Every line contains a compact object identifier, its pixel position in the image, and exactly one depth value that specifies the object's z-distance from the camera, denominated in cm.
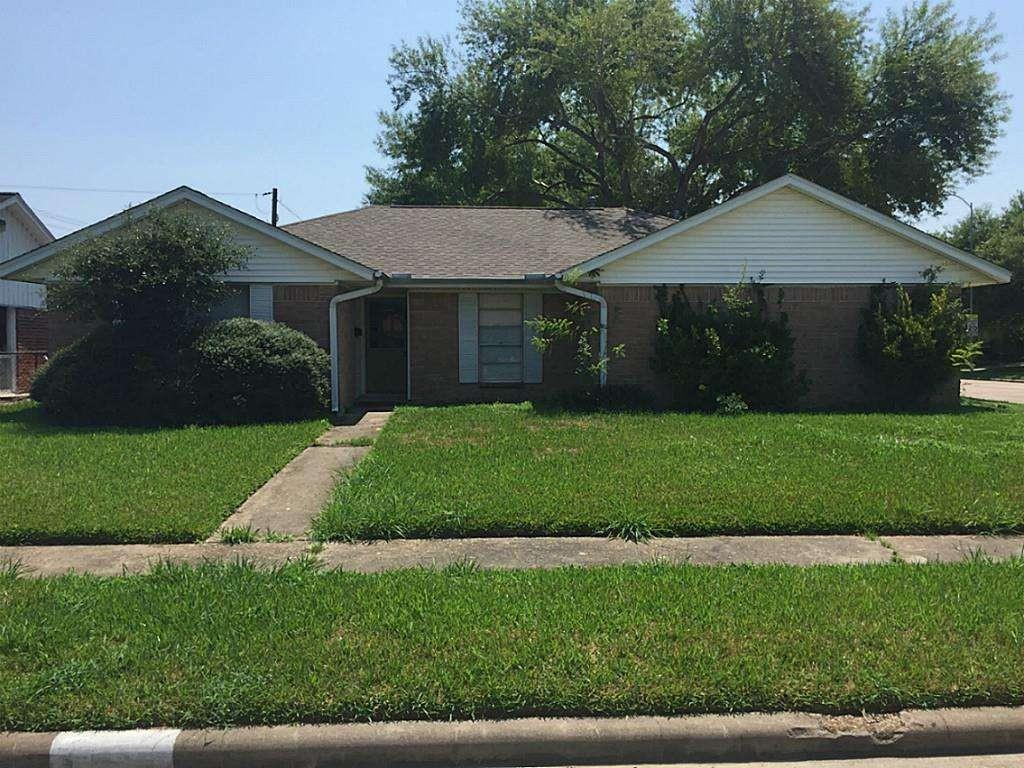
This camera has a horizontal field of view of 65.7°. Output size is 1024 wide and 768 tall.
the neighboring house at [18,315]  2089
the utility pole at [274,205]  3700
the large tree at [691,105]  2780
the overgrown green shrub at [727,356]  1444
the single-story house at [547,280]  1455
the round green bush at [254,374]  1259
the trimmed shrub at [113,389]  1245
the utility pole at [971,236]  3794
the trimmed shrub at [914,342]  1493
